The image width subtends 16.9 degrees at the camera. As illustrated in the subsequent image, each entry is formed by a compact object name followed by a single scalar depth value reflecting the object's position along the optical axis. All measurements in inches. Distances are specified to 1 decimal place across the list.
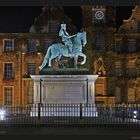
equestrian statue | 1448.1
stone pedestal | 1364.4
